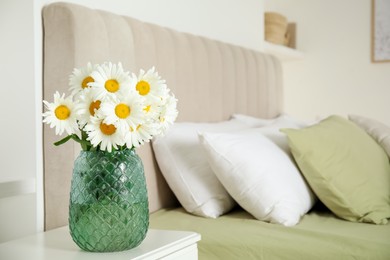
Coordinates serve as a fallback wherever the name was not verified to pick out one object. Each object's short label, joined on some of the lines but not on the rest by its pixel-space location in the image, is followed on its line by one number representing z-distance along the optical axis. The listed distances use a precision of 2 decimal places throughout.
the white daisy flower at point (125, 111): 1.15
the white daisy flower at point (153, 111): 1.21
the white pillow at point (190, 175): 1.87
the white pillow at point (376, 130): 2.39
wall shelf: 3.68
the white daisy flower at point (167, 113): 1.26
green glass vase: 1.21
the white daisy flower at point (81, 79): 1.24
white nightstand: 1.22
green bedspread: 1.53
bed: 1.57
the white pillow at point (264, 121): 2.57
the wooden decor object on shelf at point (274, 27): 3.86
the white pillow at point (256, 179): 1.77
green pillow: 1.86
